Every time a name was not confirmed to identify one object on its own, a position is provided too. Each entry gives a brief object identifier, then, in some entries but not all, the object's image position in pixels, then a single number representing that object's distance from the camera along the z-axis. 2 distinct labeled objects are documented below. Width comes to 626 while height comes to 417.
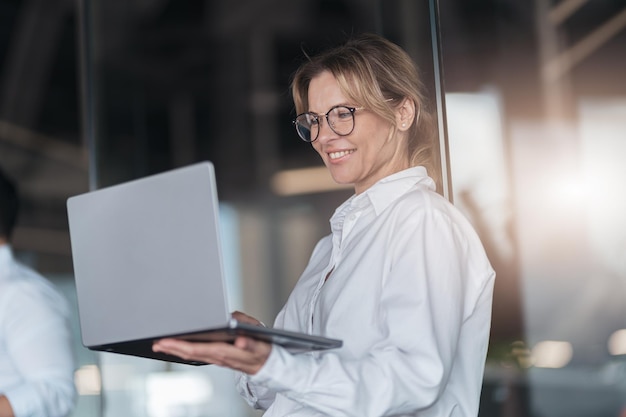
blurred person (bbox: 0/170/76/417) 2.83
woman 2.05
